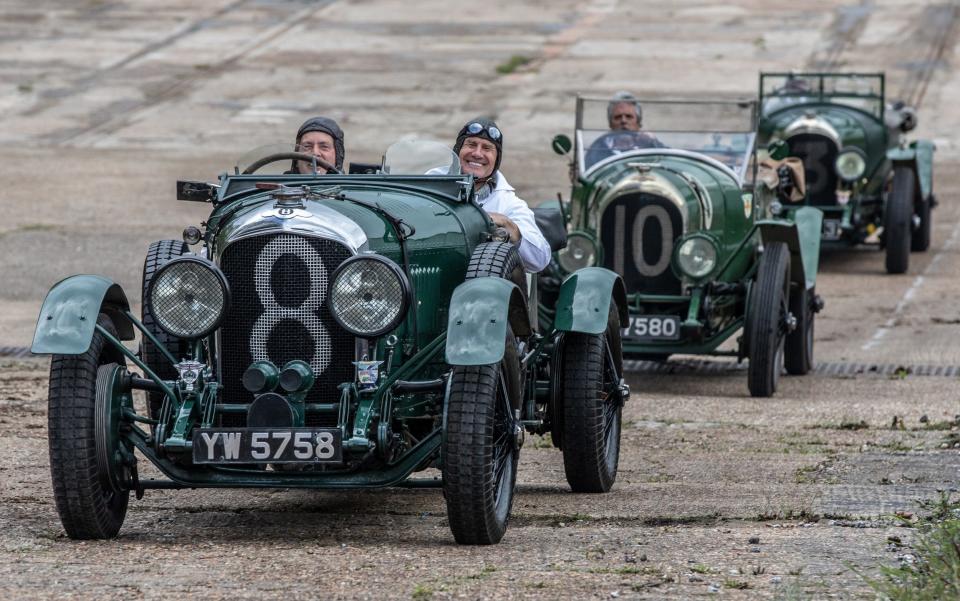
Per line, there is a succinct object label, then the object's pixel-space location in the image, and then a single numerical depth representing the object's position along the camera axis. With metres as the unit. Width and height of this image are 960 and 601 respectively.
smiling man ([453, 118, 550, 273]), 15.79
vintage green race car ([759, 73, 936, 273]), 34.12
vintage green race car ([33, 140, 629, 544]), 12.31
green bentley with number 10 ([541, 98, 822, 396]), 22.30
